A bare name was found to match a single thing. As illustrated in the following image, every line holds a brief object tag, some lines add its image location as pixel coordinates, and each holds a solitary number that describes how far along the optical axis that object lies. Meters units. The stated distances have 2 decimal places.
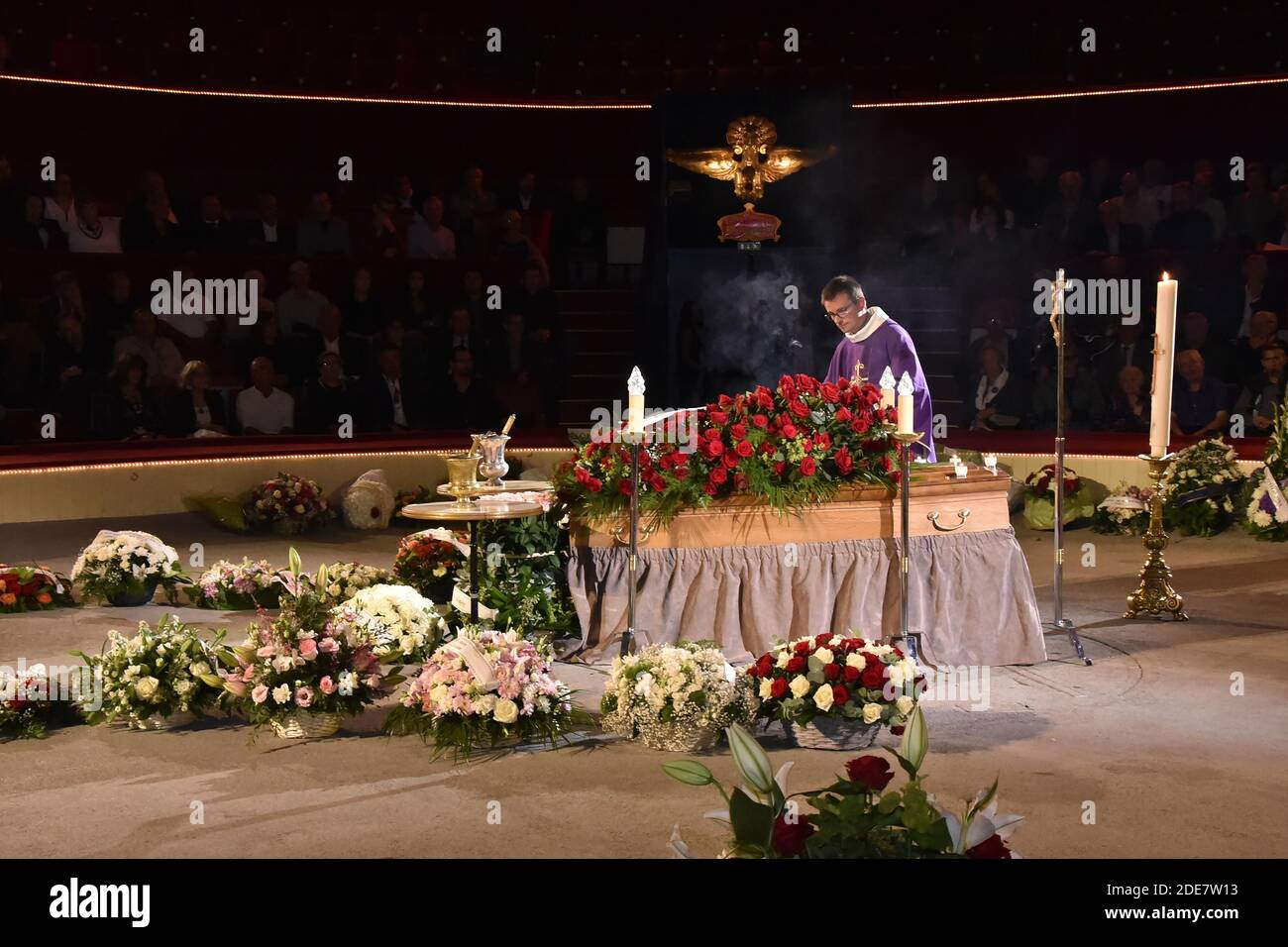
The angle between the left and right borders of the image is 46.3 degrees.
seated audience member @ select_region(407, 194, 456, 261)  14.13
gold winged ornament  12.93
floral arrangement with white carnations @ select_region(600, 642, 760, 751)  5.53
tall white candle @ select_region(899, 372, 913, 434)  6.35
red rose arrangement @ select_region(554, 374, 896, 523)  6.87
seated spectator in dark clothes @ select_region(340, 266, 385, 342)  13.48
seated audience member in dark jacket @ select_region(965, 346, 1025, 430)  13.19
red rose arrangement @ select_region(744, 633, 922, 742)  5.52
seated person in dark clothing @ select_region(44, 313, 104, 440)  12.20
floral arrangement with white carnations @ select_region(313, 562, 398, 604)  7.71
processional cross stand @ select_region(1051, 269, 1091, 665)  7.31
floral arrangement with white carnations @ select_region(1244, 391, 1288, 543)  10.48
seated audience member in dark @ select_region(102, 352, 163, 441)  12.29
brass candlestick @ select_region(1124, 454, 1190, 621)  8.15
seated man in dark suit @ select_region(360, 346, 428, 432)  13.37
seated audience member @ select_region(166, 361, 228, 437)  12.63
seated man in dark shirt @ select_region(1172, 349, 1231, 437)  12.28
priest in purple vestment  8.05
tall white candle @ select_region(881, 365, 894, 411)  6.38
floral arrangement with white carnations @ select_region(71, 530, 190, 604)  8.45
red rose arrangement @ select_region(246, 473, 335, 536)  11.25
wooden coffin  6.95
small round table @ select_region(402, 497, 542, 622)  6.11
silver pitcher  6.49
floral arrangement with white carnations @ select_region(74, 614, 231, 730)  5.87
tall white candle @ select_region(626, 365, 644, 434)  6.34
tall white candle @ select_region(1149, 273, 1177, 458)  7.37
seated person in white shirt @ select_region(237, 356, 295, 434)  12.89
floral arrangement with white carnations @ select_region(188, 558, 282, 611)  8.30
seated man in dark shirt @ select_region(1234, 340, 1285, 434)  12.12
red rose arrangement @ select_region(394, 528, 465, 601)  8.26
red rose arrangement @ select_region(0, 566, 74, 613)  8.37
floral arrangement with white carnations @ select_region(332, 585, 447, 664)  6.45
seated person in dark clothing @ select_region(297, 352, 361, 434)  13.08
